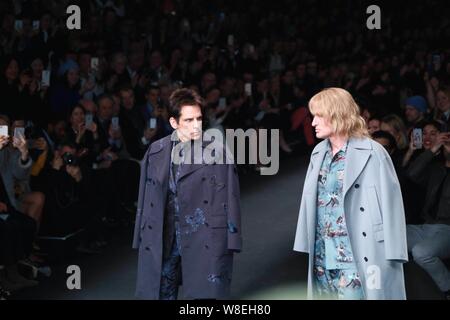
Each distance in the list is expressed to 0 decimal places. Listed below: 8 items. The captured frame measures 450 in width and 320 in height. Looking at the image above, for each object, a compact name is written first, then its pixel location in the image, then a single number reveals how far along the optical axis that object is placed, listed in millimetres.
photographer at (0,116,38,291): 11086
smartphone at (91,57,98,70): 17797
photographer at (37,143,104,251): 12625
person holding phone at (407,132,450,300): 10414
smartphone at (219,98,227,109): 19281
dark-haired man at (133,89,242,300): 8141
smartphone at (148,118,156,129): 15987
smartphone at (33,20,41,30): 18062
